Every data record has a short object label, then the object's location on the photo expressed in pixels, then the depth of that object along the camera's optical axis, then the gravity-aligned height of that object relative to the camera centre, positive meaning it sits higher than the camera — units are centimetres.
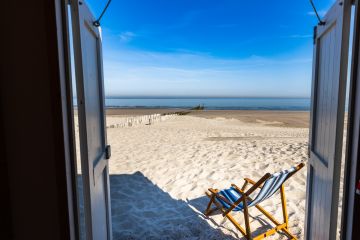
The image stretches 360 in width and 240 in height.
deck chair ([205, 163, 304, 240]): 237 -122
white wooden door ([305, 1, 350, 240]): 143 -17
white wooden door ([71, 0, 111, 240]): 131 -16
